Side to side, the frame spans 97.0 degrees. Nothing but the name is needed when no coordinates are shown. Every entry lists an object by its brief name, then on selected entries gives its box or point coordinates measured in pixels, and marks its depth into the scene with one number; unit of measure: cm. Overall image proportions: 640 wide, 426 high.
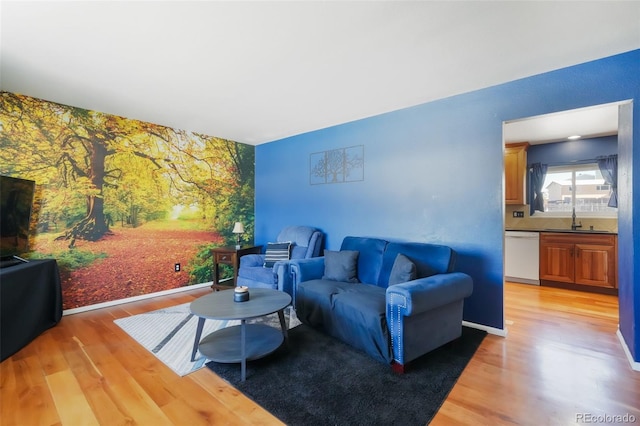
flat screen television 260
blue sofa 207
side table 410
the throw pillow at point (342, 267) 304
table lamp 453
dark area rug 165
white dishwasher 447
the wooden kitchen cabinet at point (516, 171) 481
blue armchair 321
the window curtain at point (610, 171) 430
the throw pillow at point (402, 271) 246
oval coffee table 206
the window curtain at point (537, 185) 489
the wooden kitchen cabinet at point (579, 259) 391
